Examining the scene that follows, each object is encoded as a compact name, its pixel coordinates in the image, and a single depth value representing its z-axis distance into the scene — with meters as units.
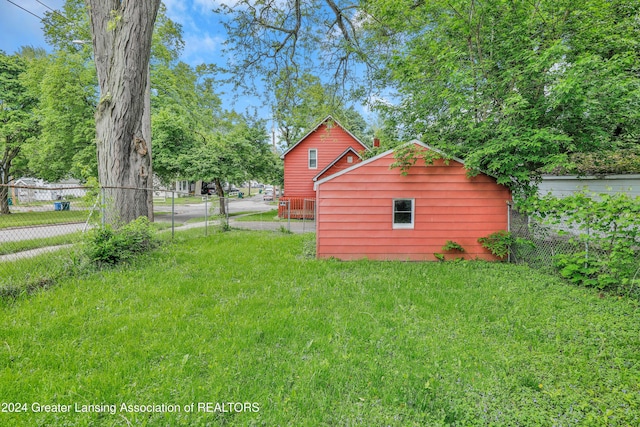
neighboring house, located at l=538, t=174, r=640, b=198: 8.17
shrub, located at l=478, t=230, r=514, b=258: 6.93
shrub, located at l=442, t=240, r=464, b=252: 7.11
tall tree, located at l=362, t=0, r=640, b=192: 5.26
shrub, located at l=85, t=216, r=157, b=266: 5.20
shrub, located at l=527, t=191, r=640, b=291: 4.43
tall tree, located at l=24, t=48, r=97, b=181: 13.79
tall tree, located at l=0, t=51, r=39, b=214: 15.00
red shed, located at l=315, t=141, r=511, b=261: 7.20
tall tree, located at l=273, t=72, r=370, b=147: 9.13
